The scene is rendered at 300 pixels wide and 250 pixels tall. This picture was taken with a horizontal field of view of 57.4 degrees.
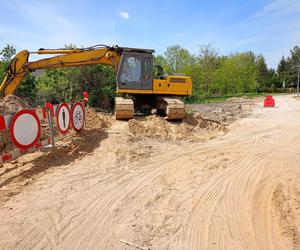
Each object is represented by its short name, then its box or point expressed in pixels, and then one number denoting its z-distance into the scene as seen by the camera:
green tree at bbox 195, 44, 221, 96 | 43.22
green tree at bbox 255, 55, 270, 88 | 62.59
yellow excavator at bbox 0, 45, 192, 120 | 10.26
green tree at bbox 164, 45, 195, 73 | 45.44
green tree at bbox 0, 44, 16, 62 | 17.17
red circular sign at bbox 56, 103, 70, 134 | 6.41
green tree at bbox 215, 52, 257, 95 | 48.25
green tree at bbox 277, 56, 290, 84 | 67.19
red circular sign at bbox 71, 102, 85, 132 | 7.08
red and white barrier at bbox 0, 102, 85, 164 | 4.88
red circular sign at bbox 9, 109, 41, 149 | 4.96
